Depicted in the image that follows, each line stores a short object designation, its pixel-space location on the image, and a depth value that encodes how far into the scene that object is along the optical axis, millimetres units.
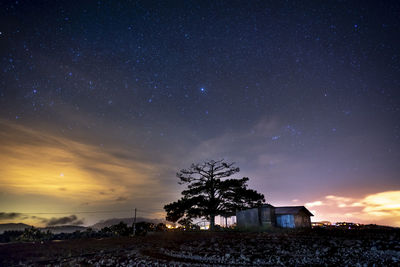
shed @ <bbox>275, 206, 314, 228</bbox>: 36169
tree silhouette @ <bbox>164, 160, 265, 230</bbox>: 34812
